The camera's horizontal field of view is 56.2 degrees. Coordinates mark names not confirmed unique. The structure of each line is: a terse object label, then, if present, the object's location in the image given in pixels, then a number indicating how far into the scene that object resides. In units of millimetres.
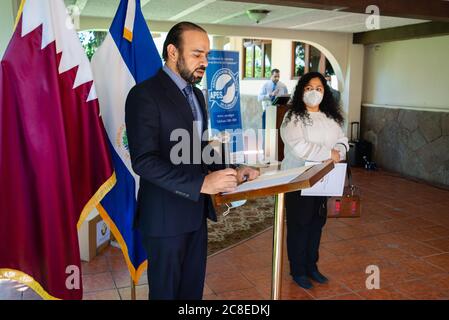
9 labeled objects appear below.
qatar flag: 1667
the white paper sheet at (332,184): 2680
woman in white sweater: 2770
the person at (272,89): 8922
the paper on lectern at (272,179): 1348
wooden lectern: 1288
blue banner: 4910
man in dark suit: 1508
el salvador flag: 2133
